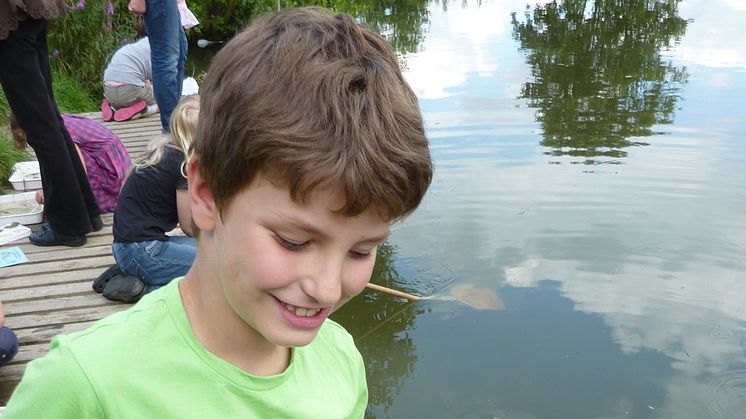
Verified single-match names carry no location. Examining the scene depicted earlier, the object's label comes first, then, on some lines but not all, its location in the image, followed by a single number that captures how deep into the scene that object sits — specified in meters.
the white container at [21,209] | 4.02
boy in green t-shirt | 0.96
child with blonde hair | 2.99
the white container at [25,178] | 4.55
